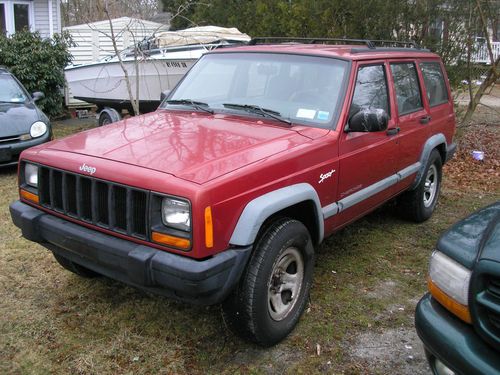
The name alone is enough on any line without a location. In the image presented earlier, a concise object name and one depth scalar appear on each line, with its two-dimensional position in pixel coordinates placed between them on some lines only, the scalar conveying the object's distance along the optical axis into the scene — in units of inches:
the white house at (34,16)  577.6
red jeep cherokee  110.2
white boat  427.8
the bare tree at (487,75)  334.0
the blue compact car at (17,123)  284.8
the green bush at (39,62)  467.5
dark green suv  83.6
